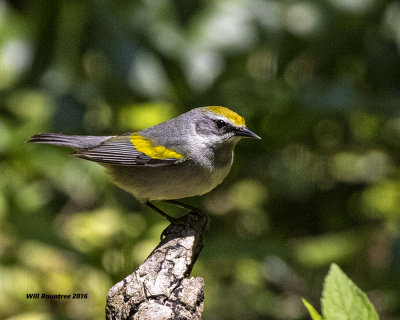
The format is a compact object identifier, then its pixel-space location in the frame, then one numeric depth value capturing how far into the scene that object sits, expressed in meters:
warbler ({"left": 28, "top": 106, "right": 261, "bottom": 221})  7.54
